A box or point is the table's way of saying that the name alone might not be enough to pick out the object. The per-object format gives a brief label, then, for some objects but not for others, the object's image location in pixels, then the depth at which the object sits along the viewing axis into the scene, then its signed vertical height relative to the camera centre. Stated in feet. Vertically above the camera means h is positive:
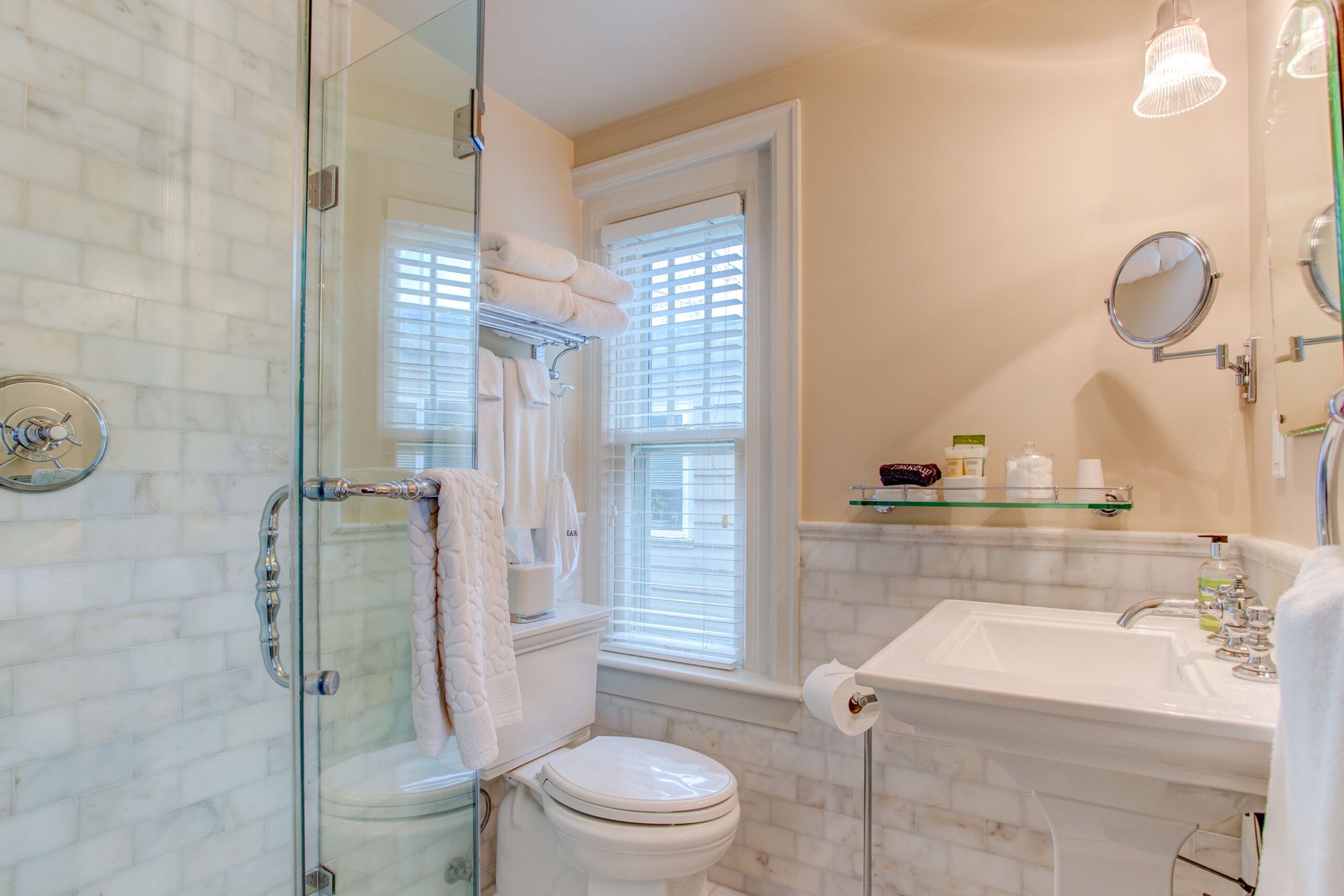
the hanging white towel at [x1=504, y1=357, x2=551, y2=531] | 6.64 +0.03
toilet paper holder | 4.64 -1.63
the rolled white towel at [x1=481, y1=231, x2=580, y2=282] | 6.10 +1.87
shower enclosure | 3.76 +0.19
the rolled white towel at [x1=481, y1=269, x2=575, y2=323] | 6.07 +1.52
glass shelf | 5.07 -0.28
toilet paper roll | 4.64 -1.64
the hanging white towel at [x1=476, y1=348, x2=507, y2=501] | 6.30 +0.45
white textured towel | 3.86 -0.94
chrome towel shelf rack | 6.40 +1.32
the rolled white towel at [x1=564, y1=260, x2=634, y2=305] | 6.89 +1.83
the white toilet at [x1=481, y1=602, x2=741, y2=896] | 4.94 -2.57
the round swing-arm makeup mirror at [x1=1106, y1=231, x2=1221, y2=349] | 4.86 +1.26
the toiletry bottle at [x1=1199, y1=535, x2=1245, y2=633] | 4.05 -0.66
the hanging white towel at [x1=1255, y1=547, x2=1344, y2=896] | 1.79 -0.78
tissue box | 6.30 -1.21
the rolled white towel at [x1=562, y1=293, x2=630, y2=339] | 6.84 +1.47
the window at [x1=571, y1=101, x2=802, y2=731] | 6.85 +0.42
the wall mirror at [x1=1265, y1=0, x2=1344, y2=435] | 2.79 +1.15
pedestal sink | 2.74 -1.21
